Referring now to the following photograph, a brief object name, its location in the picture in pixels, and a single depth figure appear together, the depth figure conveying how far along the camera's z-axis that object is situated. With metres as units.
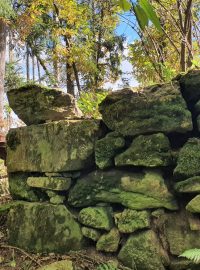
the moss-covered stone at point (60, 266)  2.31
